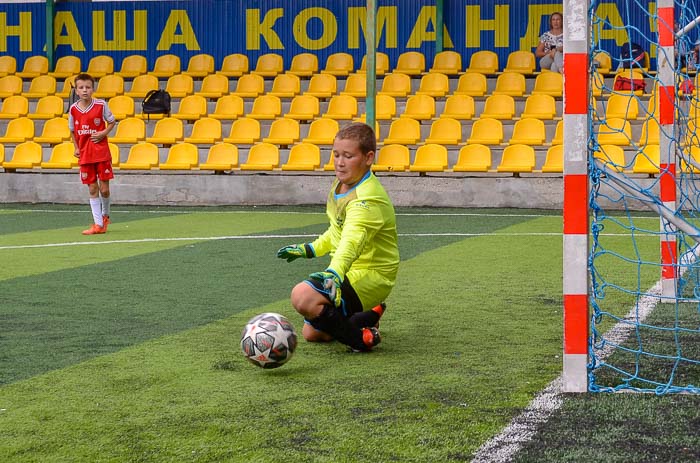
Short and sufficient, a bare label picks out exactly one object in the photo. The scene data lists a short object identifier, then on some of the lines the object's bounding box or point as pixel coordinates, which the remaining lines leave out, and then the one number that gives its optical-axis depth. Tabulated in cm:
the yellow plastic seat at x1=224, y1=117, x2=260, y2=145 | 1741
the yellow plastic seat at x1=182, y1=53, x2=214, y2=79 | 2078
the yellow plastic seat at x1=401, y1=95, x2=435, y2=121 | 1739
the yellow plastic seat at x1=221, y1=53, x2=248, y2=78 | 2030
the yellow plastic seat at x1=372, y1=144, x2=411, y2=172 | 1578
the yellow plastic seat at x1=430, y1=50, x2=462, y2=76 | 1920
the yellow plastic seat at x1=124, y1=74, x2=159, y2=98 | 1970
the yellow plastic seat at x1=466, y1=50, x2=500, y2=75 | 1911
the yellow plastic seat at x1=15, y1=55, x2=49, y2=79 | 2159
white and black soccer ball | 429
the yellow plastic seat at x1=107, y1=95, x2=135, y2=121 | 1877
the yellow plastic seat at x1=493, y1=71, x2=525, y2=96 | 1773
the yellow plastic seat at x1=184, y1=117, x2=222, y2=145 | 1755
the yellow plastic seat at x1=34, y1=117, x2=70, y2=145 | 1836
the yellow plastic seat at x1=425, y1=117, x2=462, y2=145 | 1653
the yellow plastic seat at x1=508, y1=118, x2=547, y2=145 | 1609
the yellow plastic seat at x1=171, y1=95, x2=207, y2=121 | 1844
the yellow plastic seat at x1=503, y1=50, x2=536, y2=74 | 1861
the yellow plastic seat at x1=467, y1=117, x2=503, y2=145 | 1633
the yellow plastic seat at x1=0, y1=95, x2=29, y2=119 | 1938
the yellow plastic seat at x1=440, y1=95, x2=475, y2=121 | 1725
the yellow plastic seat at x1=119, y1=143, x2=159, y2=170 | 1681
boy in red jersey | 1120
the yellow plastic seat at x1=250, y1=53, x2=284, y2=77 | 2027
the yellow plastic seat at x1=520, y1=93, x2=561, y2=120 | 1681
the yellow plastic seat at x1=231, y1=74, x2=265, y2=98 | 1908
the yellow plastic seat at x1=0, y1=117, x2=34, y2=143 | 1844
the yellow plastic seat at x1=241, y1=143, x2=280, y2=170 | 1634
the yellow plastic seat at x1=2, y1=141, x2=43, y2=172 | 1725
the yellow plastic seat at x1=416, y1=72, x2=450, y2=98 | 1811
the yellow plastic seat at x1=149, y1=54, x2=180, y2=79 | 2089
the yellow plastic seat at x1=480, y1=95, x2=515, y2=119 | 1702
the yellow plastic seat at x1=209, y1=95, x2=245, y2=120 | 1823
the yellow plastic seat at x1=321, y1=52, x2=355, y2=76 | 1945
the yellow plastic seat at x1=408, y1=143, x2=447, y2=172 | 1559
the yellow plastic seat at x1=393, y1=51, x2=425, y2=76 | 1934
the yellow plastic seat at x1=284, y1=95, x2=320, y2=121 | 1777
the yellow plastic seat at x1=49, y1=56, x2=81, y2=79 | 2144
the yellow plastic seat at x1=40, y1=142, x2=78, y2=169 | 1716
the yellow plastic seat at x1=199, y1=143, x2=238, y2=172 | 1642
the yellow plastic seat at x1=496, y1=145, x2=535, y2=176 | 1525
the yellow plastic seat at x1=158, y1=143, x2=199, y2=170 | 1666
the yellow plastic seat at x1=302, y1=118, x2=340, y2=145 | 1681
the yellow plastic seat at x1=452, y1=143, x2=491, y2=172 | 1553
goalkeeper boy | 457
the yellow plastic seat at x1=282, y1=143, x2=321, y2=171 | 1609
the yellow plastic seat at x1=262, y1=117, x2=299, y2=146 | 1716
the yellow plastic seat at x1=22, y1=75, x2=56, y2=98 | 2014
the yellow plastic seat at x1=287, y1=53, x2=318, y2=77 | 2009
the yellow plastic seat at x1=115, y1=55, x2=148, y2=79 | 2088
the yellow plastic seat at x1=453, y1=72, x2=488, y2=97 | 1798
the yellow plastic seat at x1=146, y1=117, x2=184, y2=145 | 1769
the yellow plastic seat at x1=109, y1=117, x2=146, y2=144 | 1784
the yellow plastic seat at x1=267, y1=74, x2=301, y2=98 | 1881
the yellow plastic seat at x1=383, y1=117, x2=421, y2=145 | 1669
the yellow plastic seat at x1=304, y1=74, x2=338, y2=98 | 1853
